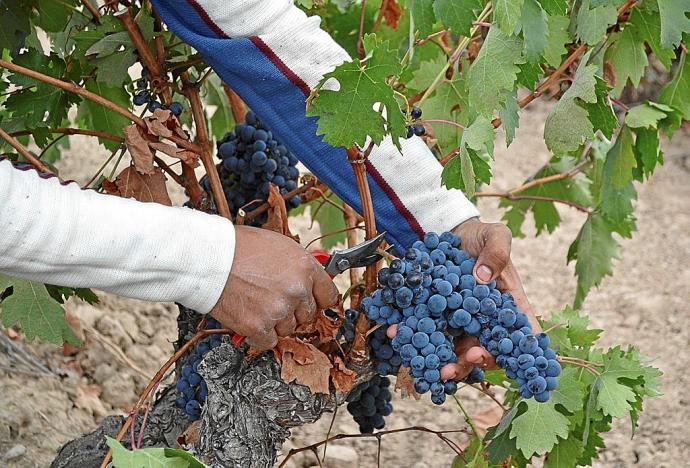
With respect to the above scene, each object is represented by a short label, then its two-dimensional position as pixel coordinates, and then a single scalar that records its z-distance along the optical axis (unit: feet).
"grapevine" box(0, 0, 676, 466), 5.99
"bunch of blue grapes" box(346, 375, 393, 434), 7.12
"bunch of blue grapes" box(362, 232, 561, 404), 5.97
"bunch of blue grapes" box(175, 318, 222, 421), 6.62
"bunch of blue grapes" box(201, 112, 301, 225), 6.94
